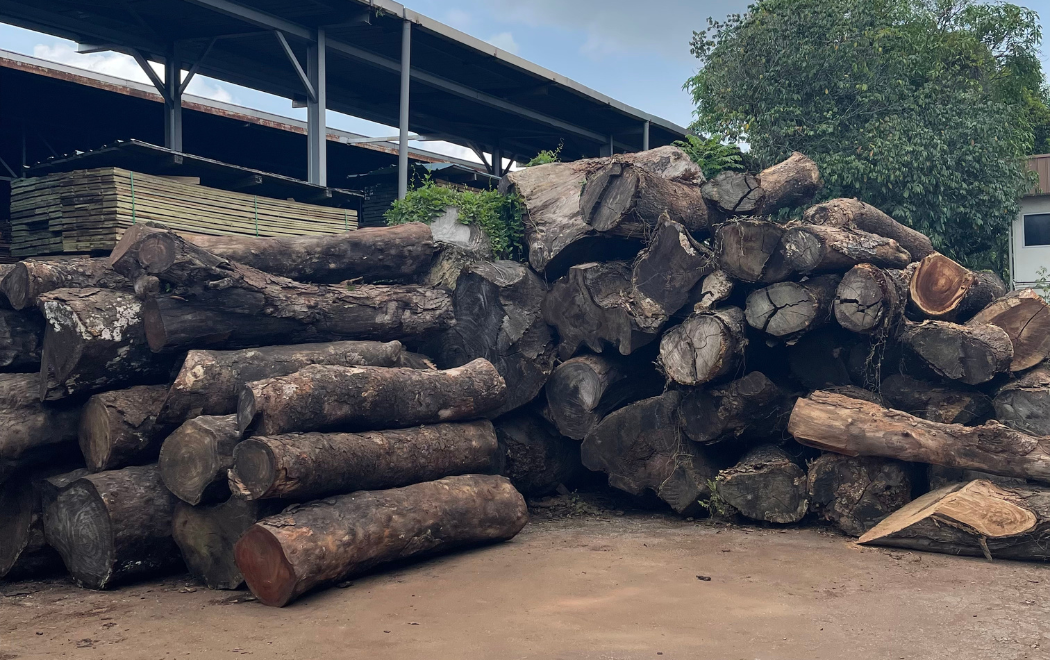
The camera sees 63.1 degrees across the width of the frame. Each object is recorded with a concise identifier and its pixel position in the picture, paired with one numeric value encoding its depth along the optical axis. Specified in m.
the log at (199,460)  5.76
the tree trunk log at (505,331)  8.36
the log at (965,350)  7.35
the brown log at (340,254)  7.42
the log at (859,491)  7.08
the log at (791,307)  7.38
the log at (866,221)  8.94
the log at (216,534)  5.72
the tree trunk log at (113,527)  5.77
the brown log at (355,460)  5.51
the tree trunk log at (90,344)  6.16
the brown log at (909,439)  6.75
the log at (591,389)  8.14
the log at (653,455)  7.85
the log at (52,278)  6.38
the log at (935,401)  7.56
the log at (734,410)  7.58
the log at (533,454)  8.47
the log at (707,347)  7.38
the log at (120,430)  6.08
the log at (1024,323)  7.85
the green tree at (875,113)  14.06
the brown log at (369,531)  5.23
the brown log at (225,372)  6.19
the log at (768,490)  7.44
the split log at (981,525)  6.17
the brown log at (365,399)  5.84
